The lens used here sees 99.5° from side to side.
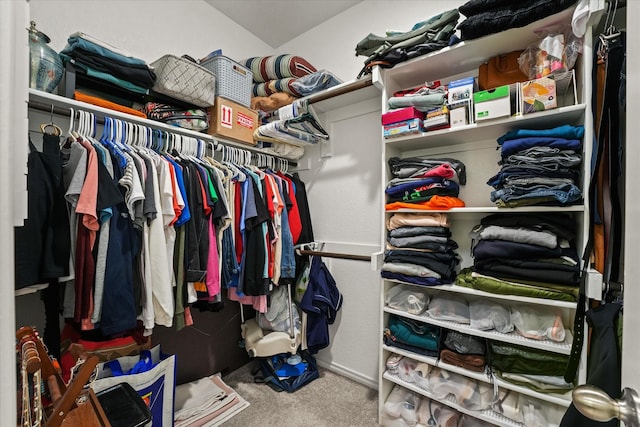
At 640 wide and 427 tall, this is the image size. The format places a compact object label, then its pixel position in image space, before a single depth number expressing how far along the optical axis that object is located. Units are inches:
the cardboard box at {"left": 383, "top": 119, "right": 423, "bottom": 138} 54.8
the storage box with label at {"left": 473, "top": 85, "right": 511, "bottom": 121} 46.4
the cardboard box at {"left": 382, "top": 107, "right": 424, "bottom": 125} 55.2
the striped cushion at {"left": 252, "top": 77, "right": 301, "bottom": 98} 75.8
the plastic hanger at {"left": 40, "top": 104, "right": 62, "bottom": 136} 43.9
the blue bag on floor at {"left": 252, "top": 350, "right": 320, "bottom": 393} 72.9
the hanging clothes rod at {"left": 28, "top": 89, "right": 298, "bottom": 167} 45.4
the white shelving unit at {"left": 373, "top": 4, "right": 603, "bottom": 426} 42.5
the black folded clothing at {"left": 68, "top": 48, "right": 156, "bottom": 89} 49.0
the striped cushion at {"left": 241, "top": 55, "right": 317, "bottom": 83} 76.2
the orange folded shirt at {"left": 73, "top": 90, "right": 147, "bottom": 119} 49.5
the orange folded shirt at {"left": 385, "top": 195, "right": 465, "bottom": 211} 53.5
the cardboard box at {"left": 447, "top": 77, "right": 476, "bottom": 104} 50.5
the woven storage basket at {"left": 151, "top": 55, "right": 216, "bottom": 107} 57.5
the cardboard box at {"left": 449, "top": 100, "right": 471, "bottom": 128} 50.9
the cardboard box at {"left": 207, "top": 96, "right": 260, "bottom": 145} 66.7
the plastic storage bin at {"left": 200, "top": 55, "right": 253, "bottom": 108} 67.2
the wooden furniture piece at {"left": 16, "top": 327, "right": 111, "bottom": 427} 25.4
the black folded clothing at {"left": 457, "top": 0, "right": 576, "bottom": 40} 41.6
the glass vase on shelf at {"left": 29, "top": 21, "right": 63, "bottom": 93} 43.1
